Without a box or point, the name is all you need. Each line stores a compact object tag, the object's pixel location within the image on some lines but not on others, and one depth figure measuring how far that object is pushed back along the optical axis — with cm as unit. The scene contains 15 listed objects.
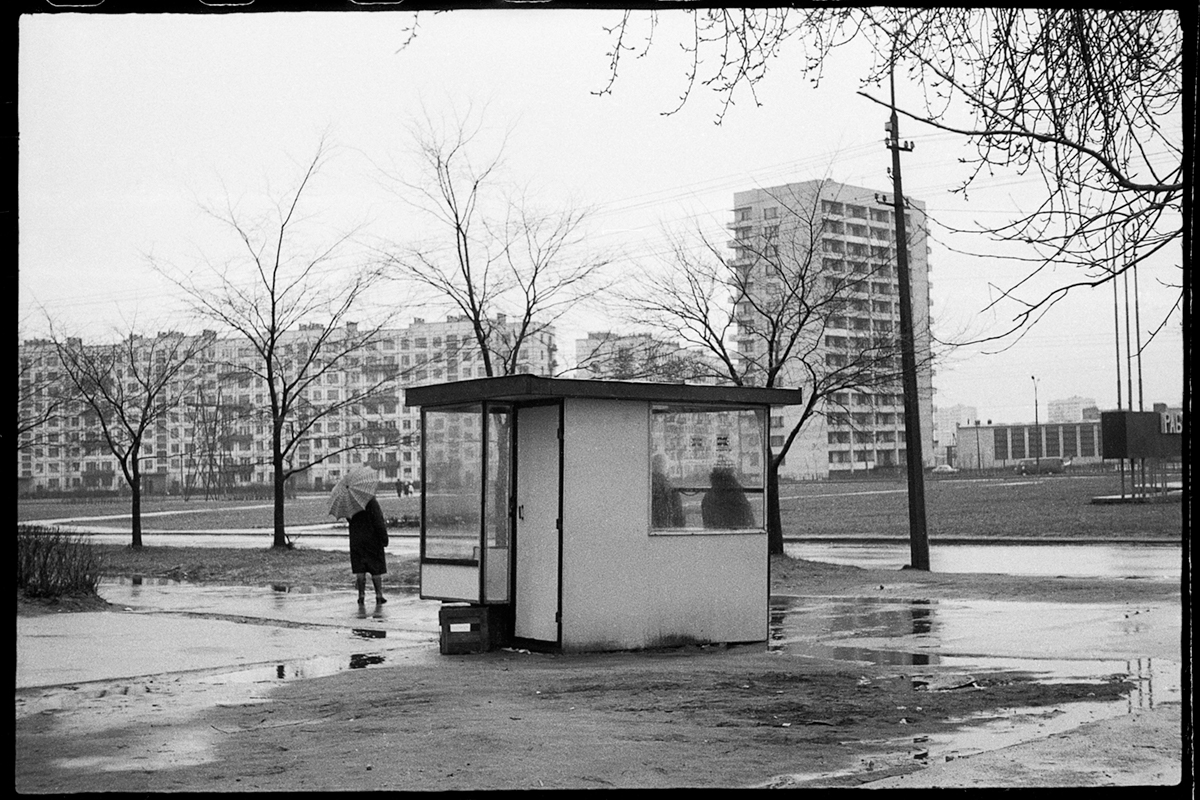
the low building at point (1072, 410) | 10604
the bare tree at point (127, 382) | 3219
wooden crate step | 1229
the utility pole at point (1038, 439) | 10589
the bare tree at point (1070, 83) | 698
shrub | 1697
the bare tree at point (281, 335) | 2859
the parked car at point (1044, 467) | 9331
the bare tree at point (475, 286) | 2705
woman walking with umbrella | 1741
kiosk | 1245
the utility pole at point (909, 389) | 2222
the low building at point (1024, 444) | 10162
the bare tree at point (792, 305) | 2483
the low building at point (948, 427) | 12531
